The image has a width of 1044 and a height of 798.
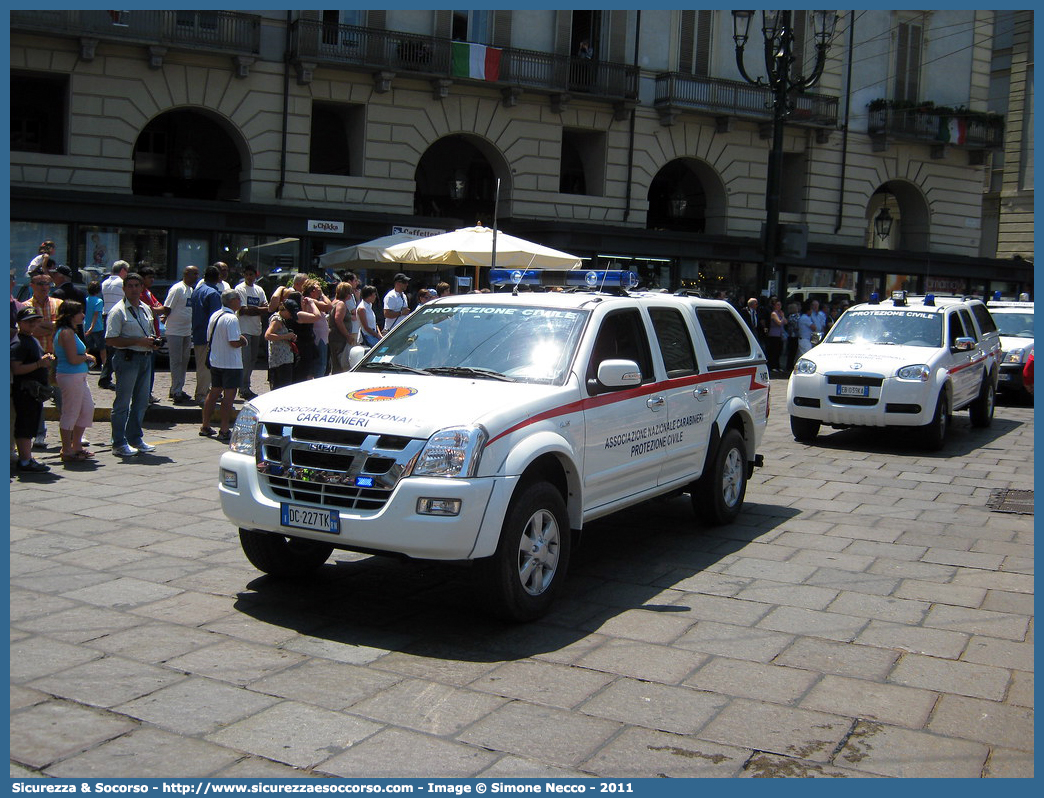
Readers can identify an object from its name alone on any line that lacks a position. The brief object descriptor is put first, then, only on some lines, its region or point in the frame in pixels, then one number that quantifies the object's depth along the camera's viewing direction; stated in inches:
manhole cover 380.8
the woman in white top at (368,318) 594.5
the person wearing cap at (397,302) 636.7
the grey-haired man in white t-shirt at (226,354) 466.0
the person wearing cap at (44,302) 474.0
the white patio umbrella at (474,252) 671.1
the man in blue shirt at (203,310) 546.6
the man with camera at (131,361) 418.0
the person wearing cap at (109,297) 600.4
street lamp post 751.1
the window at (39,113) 906.7
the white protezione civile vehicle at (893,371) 502.6
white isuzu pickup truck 222.2
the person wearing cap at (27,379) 372.2
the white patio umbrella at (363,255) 751.1
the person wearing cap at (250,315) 562.9
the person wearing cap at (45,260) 559.2
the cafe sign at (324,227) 982.4
